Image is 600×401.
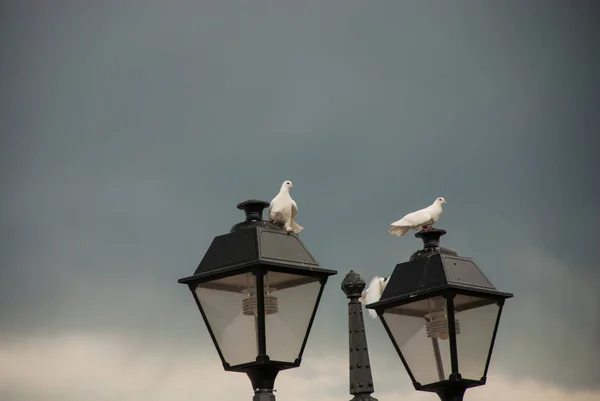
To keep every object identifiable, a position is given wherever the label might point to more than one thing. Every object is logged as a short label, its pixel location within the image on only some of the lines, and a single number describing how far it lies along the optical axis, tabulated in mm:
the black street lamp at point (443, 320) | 17453
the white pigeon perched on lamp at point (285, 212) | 17406
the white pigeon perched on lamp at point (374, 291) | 19016
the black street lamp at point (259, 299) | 15367
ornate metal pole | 17000
